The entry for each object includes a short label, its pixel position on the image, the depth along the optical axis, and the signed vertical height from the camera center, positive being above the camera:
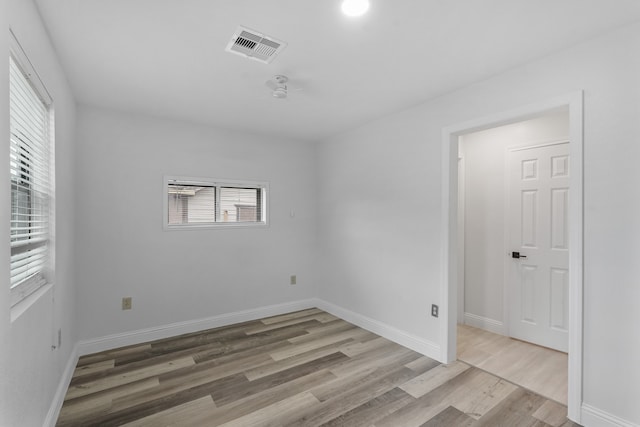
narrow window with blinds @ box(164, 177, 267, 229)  3.46 +0.10
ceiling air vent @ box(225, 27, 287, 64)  1.84 +1.06
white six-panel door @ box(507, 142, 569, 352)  3.00 -0.33
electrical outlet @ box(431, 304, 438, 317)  2.84 -0.92
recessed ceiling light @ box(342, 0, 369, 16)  1.56 +1.07
